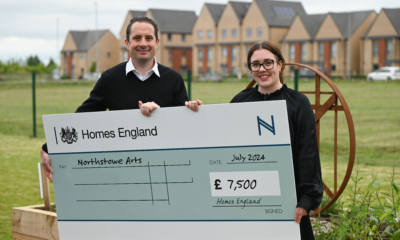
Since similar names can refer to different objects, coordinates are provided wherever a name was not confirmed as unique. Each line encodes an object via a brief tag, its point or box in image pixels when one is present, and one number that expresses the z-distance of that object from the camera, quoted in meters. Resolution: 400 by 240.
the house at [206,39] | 74.69
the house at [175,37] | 80.12
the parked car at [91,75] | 67.64
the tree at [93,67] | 77.97
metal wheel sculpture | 4.36
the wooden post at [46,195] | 5.11
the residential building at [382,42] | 57.88
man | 3.50
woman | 2.98
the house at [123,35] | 78.81
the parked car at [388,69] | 46.51
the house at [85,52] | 85.50
